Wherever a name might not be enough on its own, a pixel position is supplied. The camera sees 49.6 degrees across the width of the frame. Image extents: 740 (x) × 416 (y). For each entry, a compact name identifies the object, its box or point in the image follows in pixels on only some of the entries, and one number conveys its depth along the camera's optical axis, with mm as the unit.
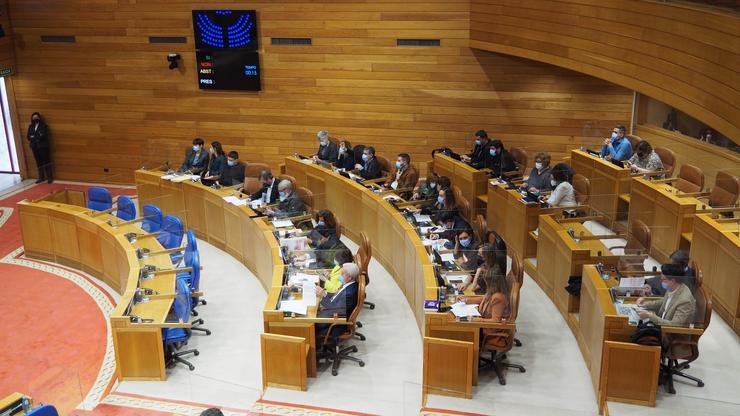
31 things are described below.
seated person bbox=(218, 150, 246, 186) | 12297
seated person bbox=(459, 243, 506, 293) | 7660
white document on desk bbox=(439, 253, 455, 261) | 8445
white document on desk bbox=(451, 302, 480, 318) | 7539
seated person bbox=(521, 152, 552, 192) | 10539
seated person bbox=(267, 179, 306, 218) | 10344
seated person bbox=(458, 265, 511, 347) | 7508
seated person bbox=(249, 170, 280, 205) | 10898
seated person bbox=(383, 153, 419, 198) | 11289
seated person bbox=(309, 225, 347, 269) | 8555
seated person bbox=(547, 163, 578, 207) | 10008
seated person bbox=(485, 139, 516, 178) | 11789
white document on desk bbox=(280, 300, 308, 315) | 7852
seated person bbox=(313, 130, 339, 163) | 13078
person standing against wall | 15812
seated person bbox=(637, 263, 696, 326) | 7039
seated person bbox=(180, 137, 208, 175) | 13172
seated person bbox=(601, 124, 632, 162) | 11609
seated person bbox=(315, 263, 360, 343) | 7910
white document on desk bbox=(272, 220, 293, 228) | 10047
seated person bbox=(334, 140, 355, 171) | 12594
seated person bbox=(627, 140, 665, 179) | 10922
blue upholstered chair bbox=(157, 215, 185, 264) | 10273
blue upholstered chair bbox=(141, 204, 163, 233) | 10805
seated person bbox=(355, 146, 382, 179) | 12016
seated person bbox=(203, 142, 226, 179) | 12572
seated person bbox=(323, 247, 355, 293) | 8219
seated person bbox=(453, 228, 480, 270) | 8031
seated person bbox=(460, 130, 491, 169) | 12141
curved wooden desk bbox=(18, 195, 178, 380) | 7953
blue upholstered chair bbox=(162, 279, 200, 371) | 8180
